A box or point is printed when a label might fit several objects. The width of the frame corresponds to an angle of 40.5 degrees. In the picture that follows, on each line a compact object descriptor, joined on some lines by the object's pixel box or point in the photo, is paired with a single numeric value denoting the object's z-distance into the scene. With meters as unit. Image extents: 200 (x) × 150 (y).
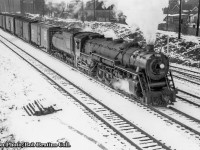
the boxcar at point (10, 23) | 46.55
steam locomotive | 13.27
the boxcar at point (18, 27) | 41.06
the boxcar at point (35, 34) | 32.16
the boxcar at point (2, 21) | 56.08
